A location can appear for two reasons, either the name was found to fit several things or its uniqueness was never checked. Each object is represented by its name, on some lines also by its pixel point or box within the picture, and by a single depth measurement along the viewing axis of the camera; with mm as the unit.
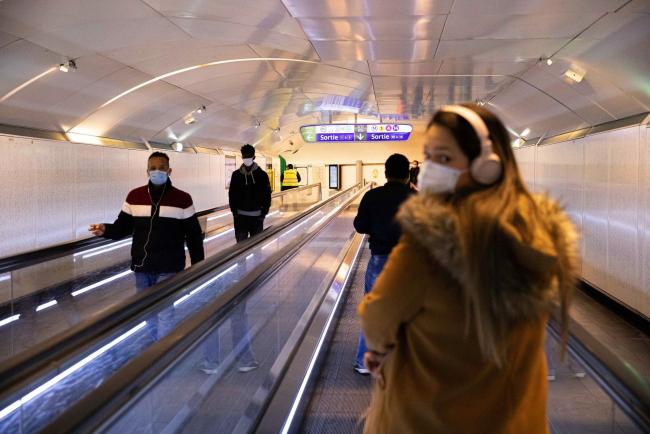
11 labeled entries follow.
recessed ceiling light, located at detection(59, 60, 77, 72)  7187
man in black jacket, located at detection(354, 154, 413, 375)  4082
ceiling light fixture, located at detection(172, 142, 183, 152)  13461
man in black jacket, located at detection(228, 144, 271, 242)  6672
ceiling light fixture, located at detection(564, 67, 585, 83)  7660
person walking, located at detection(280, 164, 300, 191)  21656
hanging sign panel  20672
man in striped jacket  4004
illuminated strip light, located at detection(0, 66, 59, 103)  7102
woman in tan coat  1271
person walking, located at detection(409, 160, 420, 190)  12889
